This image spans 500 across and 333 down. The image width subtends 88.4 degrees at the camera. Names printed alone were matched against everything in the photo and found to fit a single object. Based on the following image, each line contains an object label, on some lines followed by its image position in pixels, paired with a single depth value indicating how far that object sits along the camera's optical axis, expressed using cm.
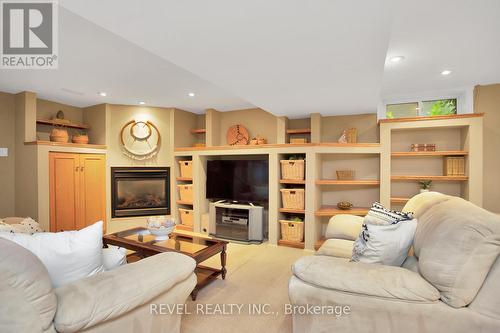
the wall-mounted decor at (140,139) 459
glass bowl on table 274
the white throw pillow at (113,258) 168
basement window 383
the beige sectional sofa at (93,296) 98
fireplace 456
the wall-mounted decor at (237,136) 476
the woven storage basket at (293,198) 380
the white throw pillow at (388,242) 164
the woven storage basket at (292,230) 381
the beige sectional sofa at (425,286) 121
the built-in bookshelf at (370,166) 345
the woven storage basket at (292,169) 382
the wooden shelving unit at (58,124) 414
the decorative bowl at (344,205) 381
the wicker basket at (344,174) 397
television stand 399
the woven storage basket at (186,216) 469
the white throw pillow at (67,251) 127
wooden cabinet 392
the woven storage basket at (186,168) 470
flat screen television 412
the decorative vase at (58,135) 403
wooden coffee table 240
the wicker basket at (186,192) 466
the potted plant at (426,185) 369
